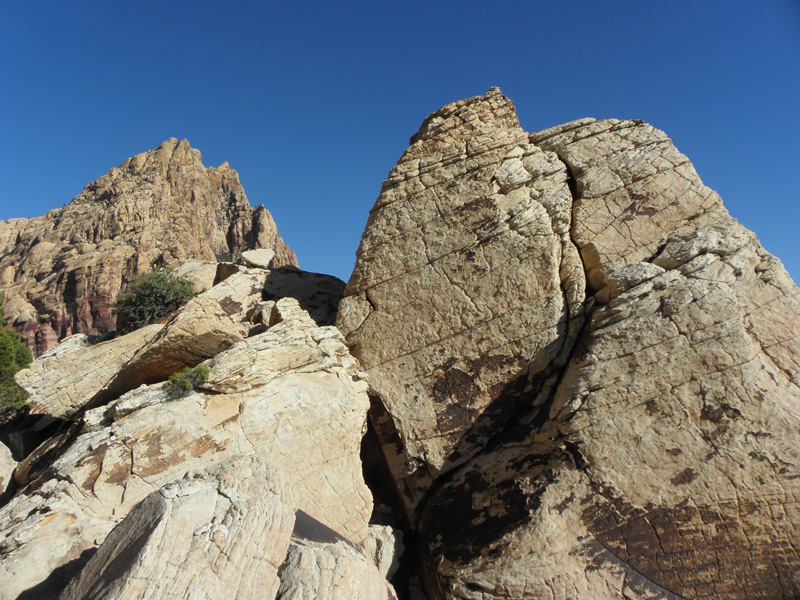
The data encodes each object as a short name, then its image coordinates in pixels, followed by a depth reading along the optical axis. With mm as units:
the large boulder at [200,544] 6055
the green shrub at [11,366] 15414
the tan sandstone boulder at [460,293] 11719
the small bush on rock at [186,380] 11148
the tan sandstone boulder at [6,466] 11586
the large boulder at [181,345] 12633
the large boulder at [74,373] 13336
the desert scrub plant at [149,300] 17766
